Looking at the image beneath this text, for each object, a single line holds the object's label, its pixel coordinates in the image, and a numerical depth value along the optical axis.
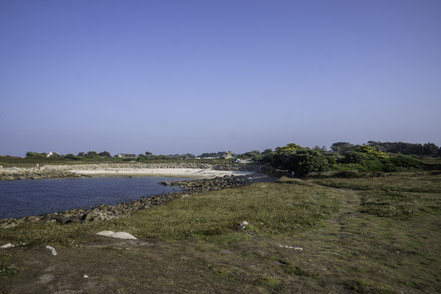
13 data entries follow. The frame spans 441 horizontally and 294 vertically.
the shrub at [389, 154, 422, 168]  47.78
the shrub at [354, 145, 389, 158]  59.78
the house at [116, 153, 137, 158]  170.62
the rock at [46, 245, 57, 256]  10.27
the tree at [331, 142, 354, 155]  124.20
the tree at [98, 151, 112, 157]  168.50
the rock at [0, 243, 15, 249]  11.23
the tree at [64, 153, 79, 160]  123.39
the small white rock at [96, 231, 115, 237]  13.48
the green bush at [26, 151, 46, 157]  119.04
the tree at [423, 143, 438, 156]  83.83
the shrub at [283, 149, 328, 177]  45.65
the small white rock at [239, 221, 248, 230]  14.94
